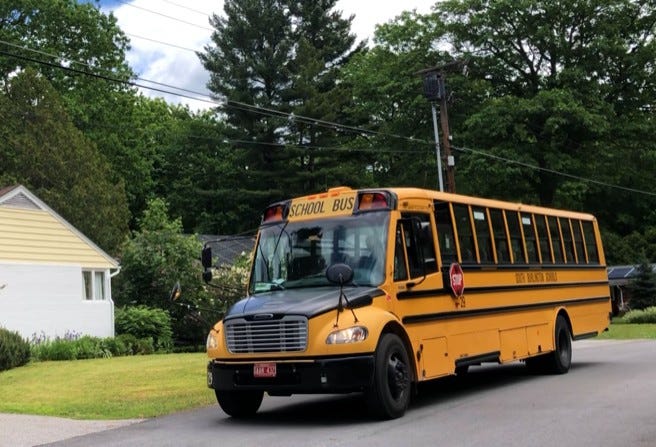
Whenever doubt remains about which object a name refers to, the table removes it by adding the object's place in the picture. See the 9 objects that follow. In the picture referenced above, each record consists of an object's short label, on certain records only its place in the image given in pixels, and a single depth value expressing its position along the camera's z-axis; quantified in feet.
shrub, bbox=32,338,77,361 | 73.05
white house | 82.58
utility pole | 91.30
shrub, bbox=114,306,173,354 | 92.32
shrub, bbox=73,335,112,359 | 76.36
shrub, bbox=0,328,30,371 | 61.21
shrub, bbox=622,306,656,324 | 119.14
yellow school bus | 30.25
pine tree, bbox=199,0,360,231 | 164.66
